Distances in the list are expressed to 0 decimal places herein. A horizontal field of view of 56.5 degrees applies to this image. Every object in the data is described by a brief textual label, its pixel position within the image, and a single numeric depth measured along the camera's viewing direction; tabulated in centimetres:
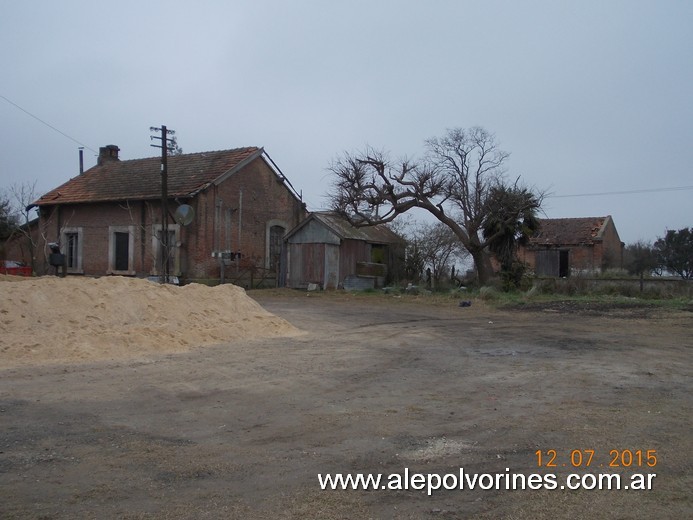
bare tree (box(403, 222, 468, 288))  3516
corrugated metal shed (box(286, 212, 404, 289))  3089
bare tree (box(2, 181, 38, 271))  3189
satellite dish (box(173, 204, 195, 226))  2695
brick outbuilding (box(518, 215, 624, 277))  4091
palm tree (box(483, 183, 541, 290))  2897
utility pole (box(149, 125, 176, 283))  2669
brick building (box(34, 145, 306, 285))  2939
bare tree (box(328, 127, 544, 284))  3012
